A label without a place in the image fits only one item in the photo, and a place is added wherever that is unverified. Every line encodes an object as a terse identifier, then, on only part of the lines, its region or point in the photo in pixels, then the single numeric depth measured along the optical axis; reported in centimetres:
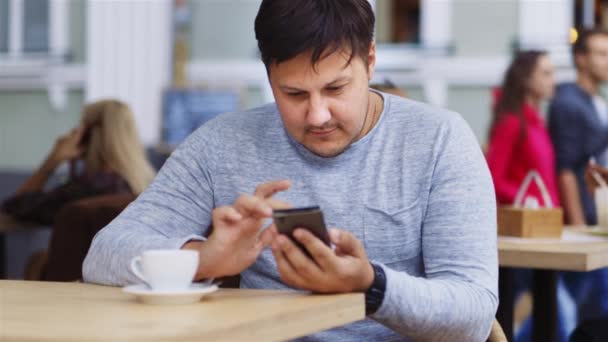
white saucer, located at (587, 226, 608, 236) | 499
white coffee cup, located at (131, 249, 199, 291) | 241
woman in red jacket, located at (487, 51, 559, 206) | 732
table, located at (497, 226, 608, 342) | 416
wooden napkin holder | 469
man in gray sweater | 258
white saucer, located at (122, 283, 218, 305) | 239
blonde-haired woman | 696
